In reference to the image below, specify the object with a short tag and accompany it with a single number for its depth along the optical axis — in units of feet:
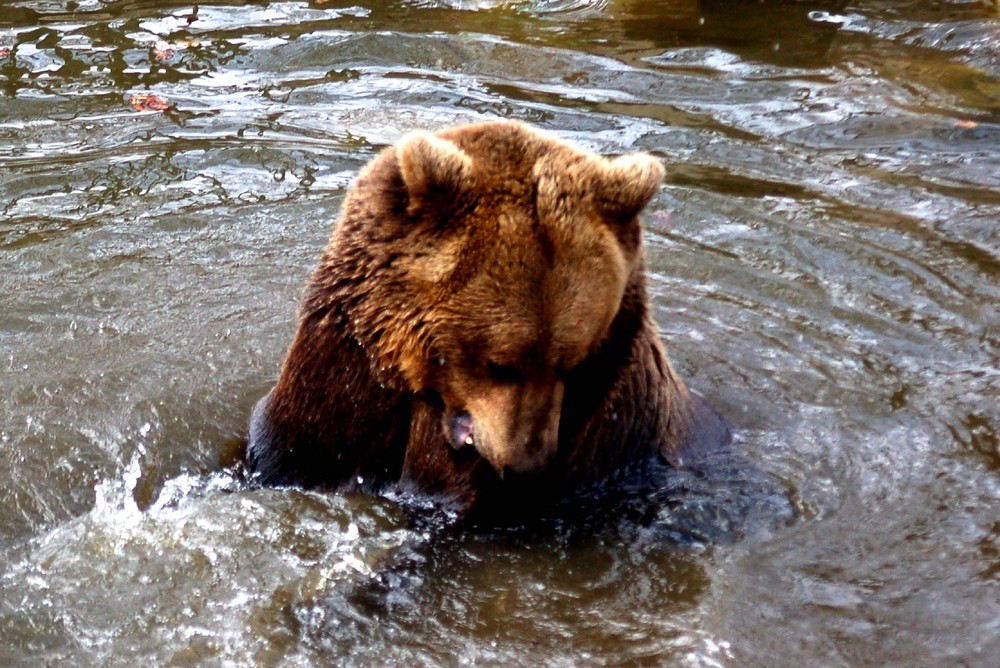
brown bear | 29.09
